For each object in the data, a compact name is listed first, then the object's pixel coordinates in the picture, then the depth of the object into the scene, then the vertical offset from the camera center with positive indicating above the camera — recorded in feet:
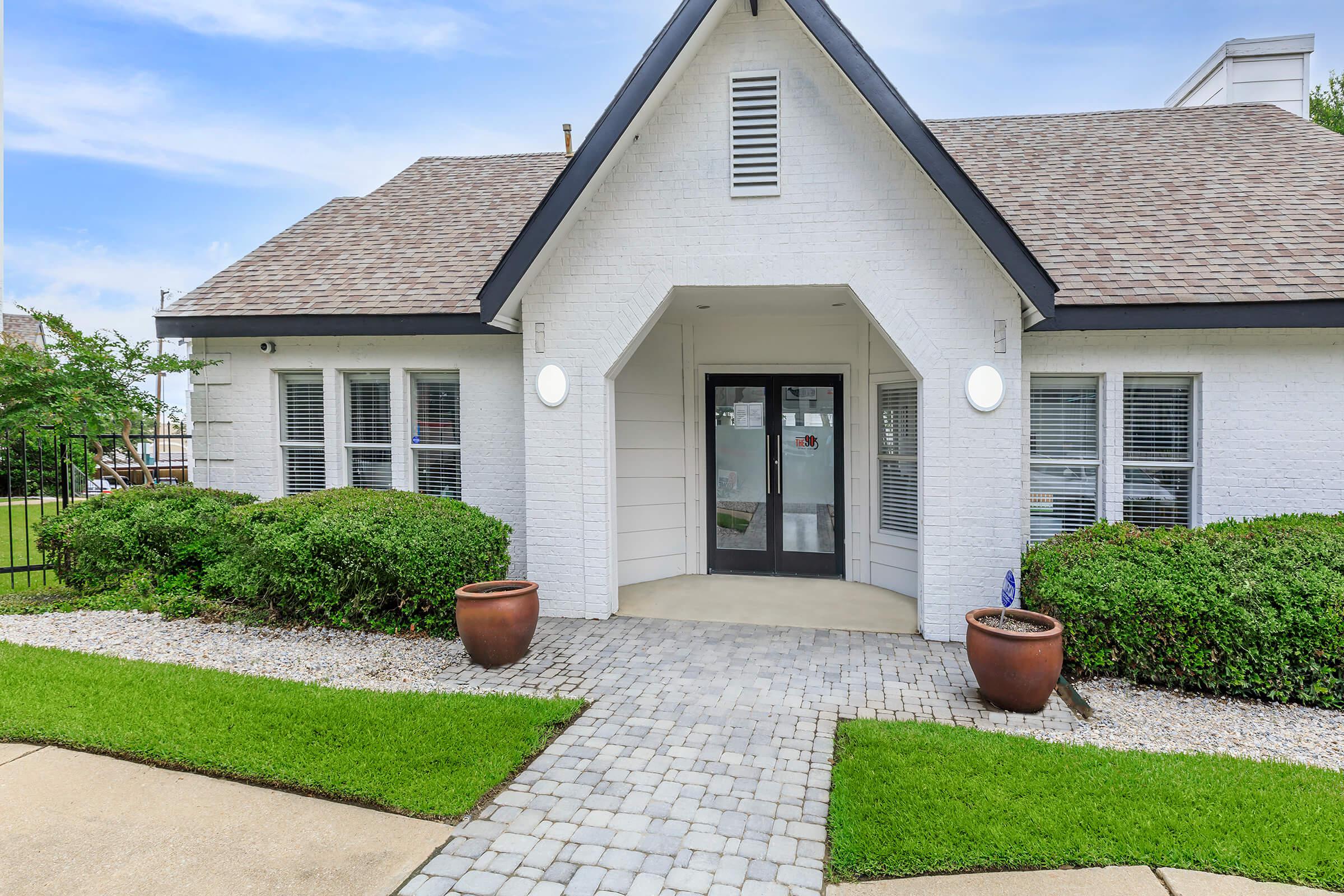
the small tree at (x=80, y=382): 26.14 +2.27
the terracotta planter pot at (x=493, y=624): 18.71 -4.87
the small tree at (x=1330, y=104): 68.49 +30.77
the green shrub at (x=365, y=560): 21.06 -3.64
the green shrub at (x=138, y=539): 25.13 -3.43
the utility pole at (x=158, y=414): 28.71 +1.10
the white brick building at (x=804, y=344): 21.63 +3.03
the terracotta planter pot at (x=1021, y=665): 15.88 -5.26
